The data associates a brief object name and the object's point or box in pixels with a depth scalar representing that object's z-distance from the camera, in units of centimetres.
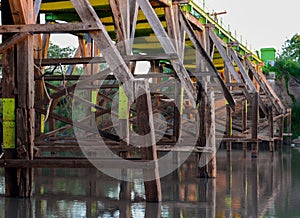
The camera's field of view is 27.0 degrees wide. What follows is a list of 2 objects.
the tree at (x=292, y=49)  3897
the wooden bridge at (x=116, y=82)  770
